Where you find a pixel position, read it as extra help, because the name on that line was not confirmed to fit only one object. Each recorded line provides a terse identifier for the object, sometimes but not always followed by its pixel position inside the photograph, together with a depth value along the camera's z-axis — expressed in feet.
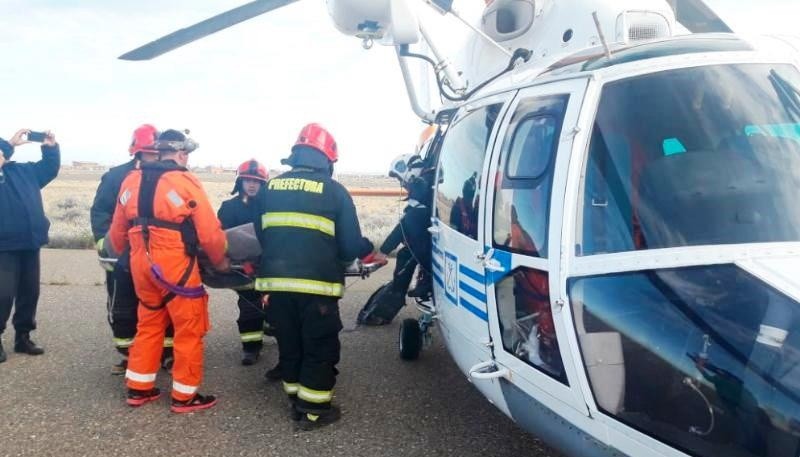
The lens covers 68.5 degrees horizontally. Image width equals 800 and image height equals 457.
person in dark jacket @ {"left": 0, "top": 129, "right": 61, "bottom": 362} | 16.92
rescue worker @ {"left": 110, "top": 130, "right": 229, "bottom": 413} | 13.28
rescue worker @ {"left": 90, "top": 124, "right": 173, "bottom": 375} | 15.25
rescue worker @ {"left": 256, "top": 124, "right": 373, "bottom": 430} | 12.84
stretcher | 14.80
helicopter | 6.12
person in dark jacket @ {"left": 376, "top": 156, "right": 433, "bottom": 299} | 15.05
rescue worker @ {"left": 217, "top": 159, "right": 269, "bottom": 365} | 17.16
